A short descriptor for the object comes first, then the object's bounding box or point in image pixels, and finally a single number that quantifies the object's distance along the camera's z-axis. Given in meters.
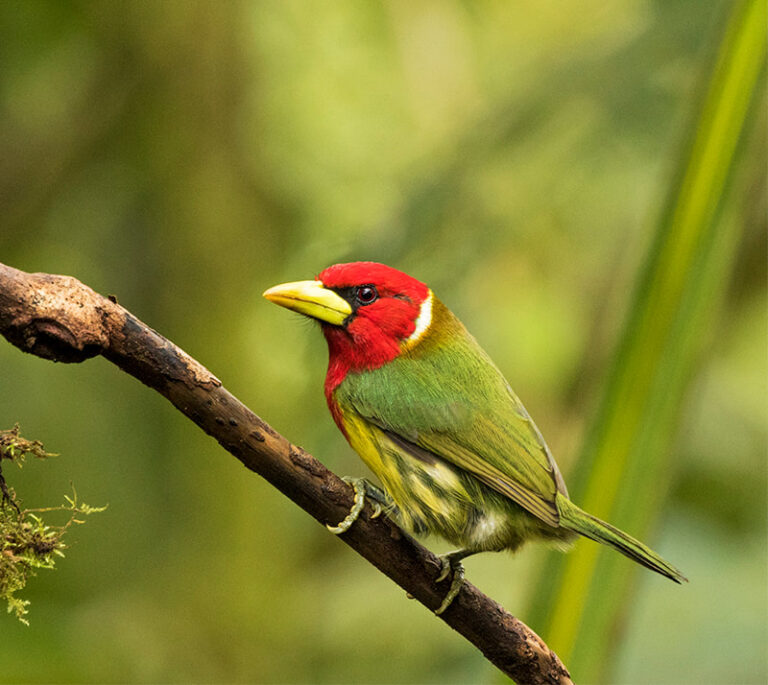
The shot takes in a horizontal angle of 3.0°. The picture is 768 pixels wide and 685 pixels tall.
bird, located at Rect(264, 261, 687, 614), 3.38
